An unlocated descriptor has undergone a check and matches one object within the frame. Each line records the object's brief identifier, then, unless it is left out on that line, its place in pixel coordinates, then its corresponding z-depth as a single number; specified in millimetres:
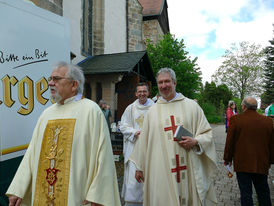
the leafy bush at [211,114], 23406
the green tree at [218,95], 30266
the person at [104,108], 7469
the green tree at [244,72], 27578
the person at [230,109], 9586
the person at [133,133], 3274
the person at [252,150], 3092
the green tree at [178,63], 13055
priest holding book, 2426
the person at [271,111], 7712
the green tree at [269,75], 25722
